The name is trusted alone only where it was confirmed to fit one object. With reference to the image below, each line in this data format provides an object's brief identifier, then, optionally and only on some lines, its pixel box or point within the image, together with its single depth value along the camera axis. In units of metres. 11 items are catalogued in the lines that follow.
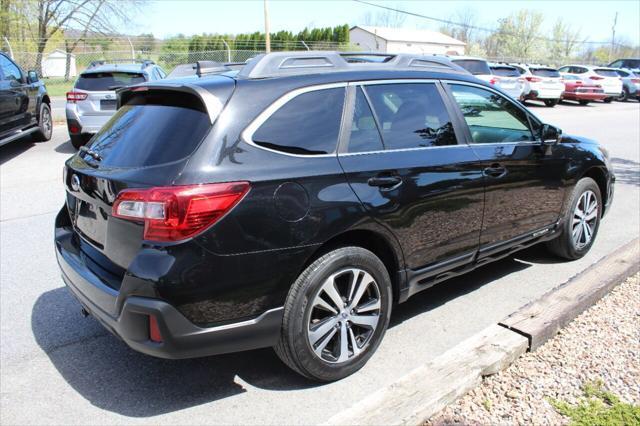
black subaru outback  2.65
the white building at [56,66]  27.16
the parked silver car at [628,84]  30.50
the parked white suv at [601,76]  26.47
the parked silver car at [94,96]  10.20
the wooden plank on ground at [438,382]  2.62
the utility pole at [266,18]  27.31
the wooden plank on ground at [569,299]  3.48
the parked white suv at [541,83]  22.11
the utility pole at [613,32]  78.47
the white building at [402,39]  68.49
